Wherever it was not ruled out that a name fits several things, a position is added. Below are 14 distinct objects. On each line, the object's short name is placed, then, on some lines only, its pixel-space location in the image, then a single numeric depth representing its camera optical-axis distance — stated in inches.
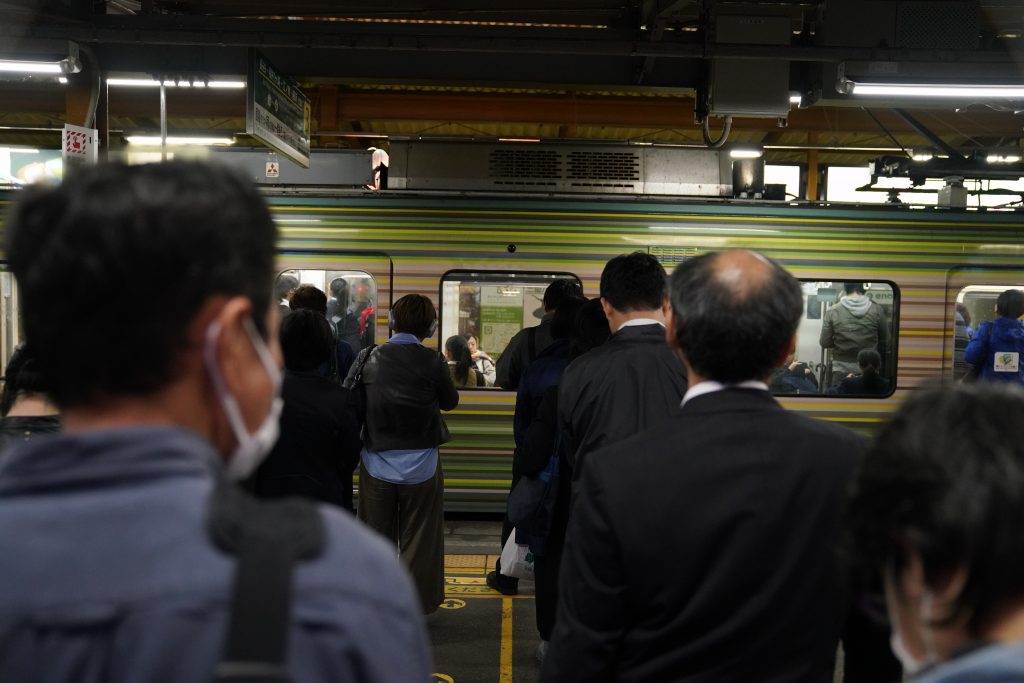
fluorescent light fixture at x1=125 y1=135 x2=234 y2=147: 433.4
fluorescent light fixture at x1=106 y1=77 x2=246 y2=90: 263.5
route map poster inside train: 300.8
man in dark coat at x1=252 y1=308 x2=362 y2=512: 154.9
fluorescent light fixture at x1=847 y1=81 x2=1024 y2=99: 231.8
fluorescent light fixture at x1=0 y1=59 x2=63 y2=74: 214.8
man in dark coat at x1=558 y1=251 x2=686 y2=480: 136.3
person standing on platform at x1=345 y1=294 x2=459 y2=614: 207.0
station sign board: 224.2
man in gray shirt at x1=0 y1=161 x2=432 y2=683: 34.0
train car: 301.3
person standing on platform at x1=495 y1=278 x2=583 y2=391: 220.7
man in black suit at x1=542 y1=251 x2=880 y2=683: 73.9
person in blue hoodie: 300.5
